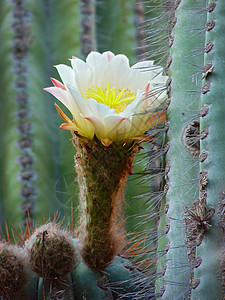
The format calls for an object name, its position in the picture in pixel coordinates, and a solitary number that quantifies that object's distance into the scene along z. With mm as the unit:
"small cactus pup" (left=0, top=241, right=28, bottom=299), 1860
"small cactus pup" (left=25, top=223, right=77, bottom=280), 1862
